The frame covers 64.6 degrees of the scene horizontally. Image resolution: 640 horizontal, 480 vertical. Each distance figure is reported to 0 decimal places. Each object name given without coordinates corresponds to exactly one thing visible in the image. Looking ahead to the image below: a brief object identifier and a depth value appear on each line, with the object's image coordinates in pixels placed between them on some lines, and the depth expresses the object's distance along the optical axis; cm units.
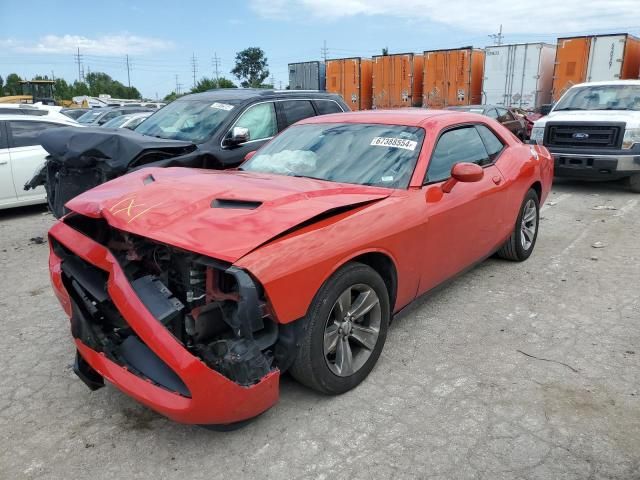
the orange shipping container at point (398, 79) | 2203
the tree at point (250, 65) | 10981
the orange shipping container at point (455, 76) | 2019
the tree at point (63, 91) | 6888
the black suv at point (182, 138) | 525
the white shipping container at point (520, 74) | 1838
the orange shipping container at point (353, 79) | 2334
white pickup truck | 853
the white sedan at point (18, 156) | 753
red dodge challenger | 239
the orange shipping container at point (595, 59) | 1634
